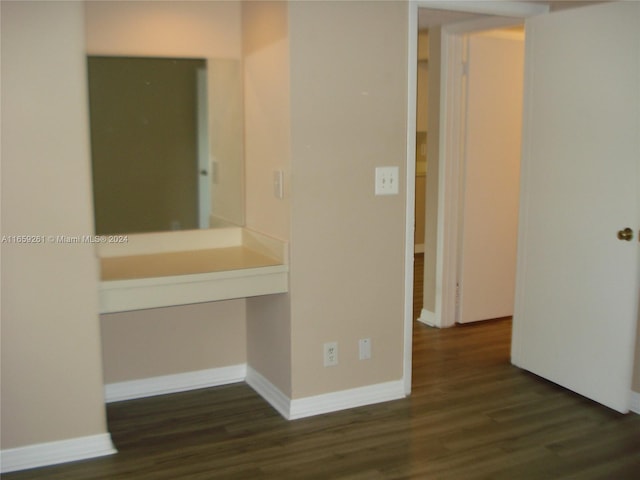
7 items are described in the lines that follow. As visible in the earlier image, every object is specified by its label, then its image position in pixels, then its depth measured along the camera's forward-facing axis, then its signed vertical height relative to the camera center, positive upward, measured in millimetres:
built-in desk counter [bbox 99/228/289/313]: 2762 -515
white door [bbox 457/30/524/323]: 4387 -158
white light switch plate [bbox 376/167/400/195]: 3105 -137
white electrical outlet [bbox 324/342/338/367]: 3129 -947
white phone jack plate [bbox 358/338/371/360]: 3211 -944
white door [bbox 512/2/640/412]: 3061 -242
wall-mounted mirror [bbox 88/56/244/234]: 3098 +37
